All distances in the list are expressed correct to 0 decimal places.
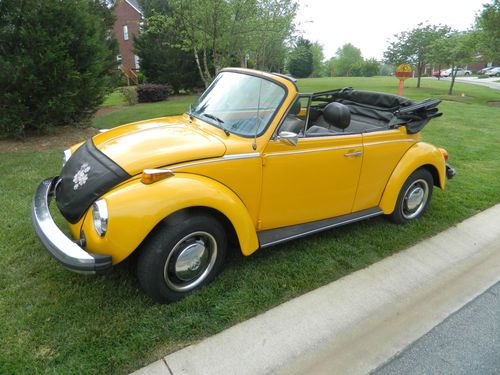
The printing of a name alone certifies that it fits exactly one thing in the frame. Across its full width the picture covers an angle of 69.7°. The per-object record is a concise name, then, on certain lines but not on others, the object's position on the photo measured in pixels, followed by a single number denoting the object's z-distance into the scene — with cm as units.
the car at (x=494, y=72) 5531
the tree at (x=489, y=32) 1737
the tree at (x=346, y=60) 8038
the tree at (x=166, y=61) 1992
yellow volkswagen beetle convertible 255
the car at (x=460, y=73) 5488
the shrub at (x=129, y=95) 1647
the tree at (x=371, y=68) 7138
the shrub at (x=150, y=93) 1728
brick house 3759
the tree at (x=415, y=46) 2478
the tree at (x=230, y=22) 1079
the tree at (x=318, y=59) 6701
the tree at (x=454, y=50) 1983
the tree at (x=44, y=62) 744
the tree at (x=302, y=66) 4903
